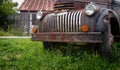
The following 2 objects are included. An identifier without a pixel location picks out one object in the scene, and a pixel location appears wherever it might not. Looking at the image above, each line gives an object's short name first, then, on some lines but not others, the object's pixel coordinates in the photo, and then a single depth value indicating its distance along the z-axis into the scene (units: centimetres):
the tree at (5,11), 961
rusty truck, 359
